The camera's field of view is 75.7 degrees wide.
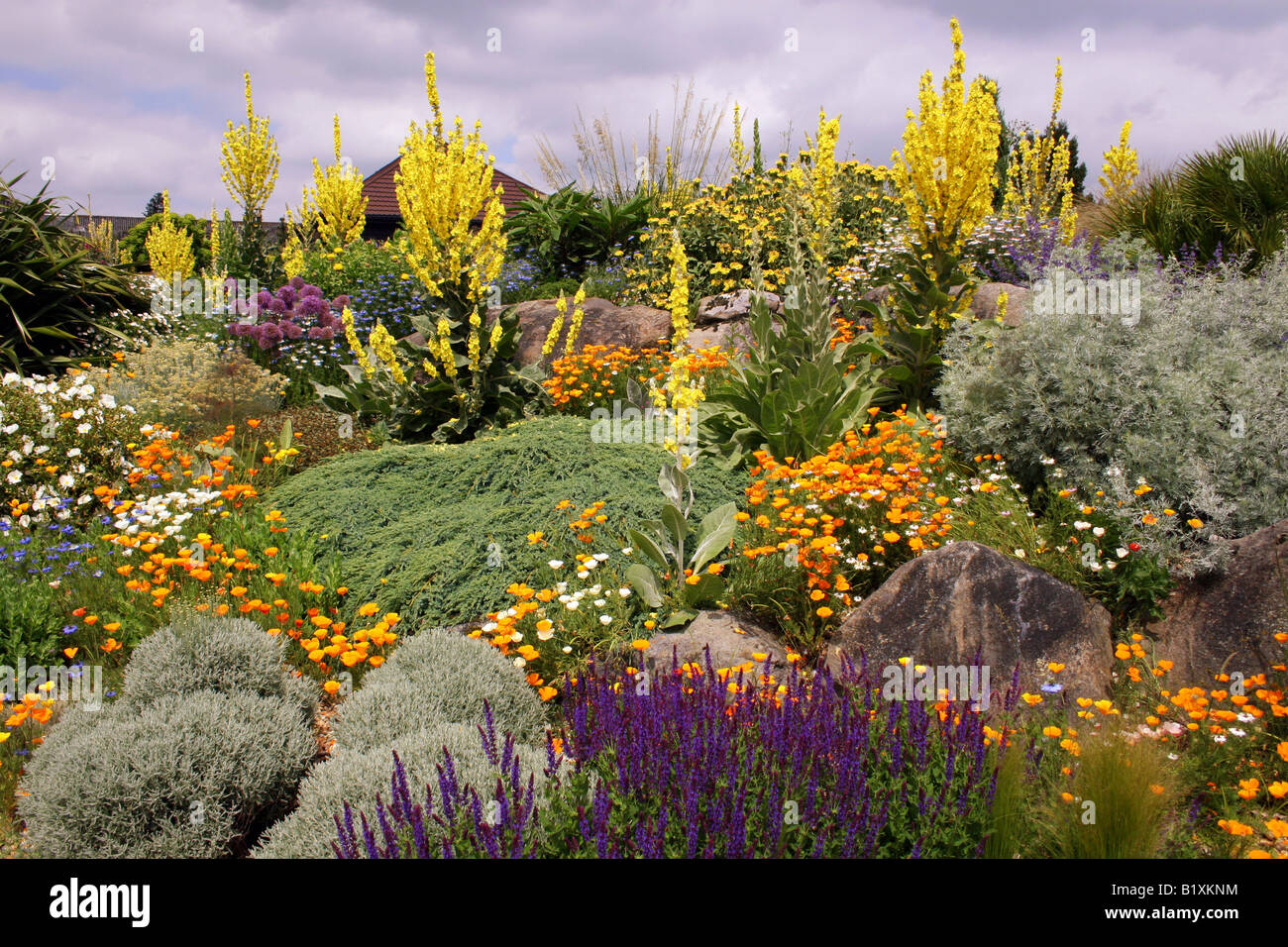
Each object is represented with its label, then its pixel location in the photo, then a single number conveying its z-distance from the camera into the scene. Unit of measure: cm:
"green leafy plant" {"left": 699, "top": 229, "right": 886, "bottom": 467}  534
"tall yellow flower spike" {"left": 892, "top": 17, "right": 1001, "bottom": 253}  582
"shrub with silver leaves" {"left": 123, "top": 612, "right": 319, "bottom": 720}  320
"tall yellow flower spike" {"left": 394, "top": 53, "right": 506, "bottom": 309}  616
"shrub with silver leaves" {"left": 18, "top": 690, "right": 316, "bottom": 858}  257
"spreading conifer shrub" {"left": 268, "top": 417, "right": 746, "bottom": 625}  428
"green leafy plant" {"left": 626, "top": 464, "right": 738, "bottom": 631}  397
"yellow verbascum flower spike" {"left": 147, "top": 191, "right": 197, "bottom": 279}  1380
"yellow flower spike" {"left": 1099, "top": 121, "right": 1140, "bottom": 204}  1127
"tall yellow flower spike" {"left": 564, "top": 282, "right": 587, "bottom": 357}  694
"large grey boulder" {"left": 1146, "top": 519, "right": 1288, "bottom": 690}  355
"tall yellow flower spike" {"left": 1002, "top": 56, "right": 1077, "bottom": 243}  1193
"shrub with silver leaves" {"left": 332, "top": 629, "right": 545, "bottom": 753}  299
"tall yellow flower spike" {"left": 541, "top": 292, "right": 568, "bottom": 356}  676
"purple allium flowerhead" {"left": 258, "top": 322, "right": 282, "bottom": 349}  868
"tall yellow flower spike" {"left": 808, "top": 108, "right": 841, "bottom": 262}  591
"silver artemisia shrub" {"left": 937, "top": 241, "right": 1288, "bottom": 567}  409
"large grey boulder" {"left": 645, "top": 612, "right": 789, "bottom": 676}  360
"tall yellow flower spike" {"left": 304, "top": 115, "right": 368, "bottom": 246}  1489
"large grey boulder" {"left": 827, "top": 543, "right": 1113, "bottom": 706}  350
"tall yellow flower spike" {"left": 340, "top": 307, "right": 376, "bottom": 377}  671
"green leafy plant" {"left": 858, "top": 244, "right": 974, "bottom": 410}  611
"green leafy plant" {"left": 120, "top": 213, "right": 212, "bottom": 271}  2145
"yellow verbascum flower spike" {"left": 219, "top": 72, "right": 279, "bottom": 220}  1170
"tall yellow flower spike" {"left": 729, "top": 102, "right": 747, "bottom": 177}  1003
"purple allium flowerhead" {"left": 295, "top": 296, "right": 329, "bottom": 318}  922
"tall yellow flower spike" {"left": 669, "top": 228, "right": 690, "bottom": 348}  427
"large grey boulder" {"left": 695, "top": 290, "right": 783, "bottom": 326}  990
